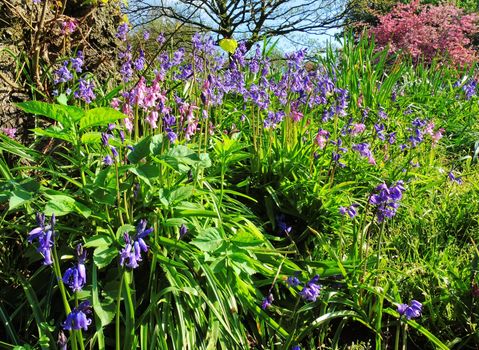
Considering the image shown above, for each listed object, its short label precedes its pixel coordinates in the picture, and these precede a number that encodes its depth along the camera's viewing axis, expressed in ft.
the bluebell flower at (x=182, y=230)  5.17
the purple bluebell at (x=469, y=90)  14.34
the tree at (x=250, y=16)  46.83
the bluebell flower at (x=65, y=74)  7.76
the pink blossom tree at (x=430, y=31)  32.48
